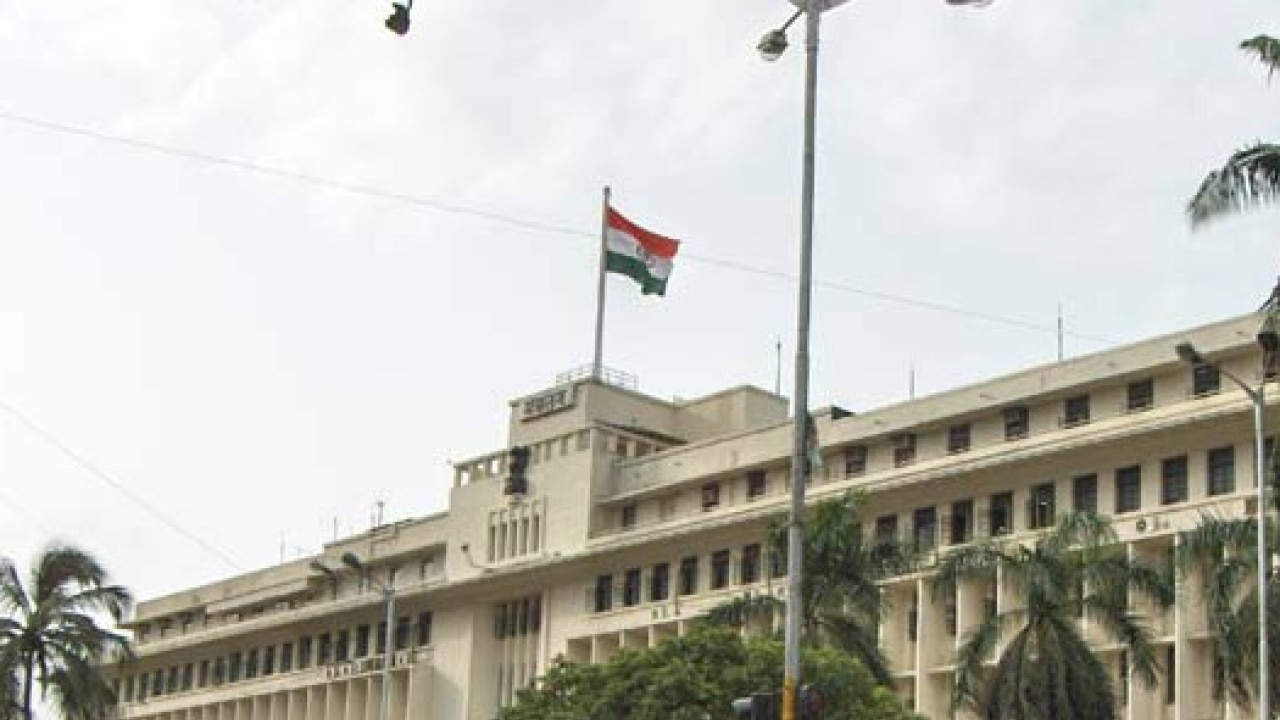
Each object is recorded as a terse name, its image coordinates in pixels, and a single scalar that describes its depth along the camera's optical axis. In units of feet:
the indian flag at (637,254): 250.57
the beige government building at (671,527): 207.51
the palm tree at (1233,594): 143.84
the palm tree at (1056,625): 150.20
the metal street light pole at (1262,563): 132.98
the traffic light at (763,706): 84.17
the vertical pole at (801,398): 92.22
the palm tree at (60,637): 188.34
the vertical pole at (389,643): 197.38
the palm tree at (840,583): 171.42
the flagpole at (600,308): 253.24
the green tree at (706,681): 160.97
